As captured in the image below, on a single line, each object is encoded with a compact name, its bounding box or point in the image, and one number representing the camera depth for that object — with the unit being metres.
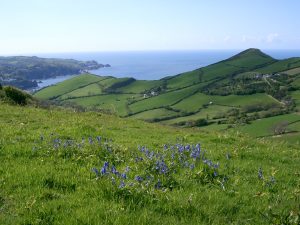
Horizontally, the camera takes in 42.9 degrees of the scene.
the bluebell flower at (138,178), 7.45
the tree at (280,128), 87.49
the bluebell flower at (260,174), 9.19
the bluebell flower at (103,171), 7.57
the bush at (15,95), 30.41
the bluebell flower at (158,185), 7.62
